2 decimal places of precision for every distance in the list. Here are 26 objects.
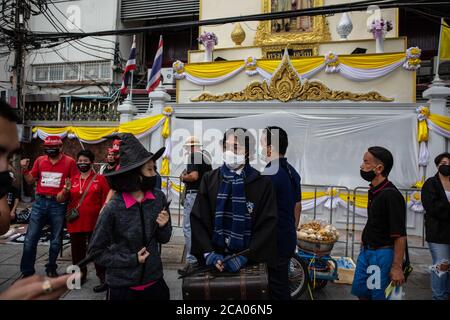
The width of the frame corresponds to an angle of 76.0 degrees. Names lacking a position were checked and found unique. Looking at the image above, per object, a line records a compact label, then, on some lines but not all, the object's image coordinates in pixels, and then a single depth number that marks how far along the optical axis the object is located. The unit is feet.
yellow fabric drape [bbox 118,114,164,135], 29.01
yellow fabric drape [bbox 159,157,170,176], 28.45
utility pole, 32.78
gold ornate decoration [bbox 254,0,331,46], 36.65
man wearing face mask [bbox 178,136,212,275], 13.74
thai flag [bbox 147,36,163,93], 30.25
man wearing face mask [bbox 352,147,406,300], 8.47
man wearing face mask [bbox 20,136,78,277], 12.96
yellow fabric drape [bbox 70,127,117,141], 33.73
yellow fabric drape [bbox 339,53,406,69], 25.72
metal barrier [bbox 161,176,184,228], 26.54
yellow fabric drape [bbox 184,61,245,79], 29.35
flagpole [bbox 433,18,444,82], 24.66
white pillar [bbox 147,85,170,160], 28.94
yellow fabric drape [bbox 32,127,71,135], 34.68
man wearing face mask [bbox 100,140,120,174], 12.91
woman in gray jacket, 7.13
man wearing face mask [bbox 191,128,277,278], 7.55
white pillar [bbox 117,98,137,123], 31.37
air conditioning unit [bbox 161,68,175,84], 43.77
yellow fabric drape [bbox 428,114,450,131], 23.17
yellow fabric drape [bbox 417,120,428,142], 23.54
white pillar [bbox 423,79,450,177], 23.53
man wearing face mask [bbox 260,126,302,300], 8.79
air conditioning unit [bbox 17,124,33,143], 35.73
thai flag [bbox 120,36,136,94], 30.58
